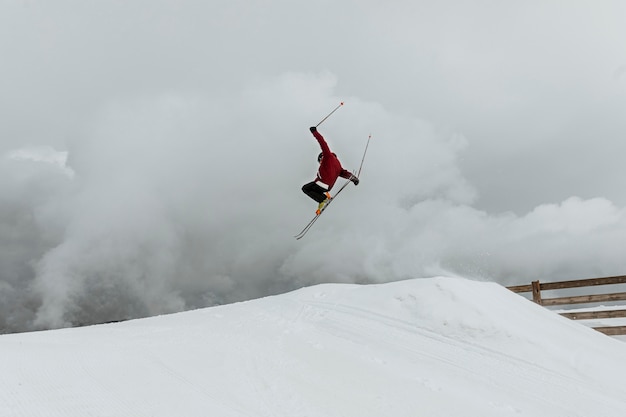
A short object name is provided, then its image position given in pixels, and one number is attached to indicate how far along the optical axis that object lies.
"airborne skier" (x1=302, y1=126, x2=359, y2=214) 9.54
